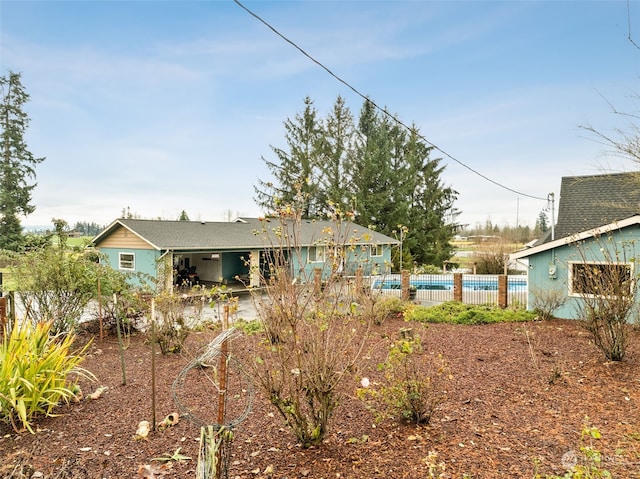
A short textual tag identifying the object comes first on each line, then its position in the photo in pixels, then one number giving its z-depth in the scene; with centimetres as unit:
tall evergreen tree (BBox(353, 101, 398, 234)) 2820
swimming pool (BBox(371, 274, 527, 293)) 1409
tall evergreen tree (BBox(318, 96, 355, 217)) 2977
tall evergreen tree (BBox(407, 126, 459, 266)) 2833
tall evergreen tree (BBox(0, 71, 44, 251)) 2567
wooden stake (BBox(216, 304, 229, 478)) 261
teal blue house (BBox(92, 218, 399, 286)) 1720
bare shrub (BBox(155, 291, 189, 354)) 629
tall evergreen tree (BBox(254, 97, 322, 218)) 3019
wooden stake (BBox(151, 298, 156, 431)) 360
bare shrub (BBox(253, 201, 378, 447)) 299
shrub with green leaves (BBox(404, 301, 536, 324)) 935
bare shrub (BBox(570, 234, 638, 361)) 549
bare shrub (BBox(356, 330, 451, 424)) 357
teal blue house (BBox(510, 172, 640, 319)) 946
